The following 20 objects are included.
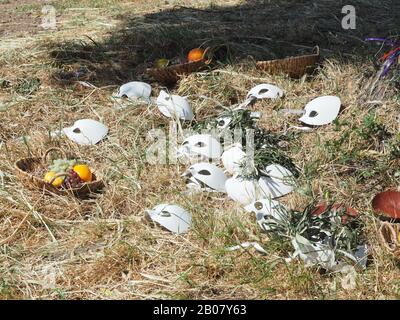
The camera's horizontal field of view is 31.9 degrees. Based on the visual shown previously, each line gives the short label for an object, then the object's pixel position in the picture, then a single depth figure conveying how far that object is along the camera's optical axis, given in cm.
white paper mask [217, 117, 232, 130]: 486
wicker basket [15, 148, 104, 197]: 419
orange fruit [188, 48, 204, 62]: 602
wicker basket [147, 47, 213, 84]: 575
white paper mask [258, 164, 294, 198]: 424
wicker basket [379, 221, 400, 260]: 346
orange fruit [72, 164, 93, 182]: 435
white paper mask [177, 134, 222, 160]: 463
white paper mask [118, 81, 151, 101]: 554
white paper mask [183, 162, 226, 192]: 431
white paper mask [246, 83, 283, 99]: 542
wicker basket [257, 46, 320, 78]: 566
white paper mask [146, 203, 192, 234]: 386
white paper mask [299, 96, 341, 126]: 504
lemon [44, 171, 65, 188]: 421
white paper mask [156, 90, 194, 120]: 514
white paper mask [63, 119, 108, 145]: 494
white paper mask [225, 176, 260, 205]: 417
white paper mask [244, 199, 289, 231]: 369
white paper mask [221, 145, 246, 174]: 444
